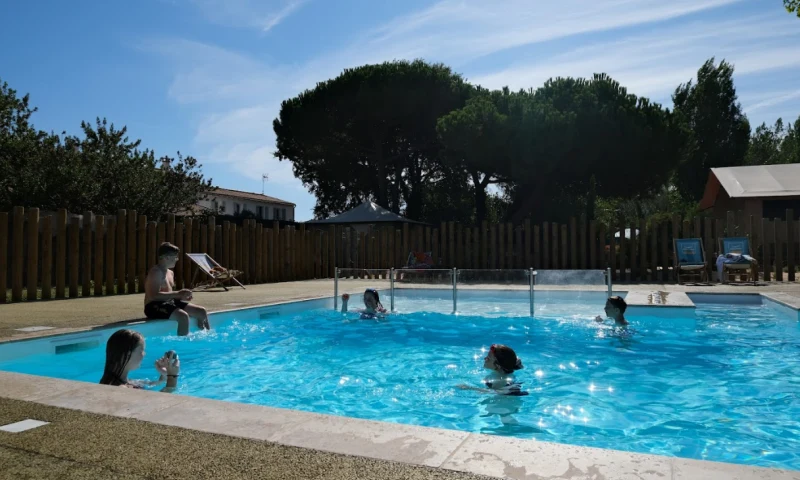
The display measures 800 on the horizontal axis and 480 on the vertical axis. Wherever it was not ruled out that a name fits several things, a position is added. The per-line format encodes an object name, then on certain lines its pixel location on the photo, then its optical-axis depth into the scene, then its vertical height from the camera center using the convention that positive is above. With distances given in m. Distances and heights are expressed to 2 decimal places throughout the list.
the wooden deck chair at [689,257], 13.20 +0.03
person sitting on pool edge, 6.29 -0.45
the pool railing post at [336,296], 9.98 -0.67
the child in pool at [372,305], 8.68 -0.72
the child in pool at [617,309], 7.20 -0.66
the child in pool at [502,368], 4.41 -0.88
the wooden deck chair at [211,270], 11.74 -0.23
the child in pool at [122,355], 3.63 -0.63
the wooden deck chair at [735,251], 12.81 +0.14
